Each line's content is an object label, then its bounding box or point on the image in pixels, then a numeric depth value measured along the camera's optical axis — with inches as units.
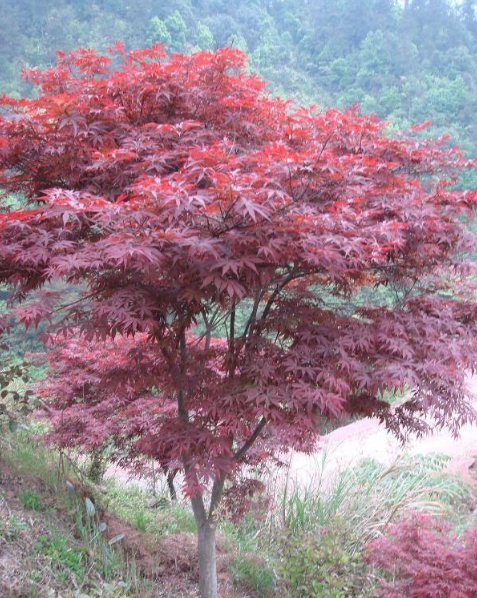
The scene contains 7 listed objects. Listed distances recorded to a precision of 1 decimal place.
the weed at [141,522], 161.3
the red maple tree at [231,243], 85.6
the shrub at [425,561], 117.0
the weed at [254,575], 152.3
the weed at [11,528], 118.0
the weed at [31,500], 134.9
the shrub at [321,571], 143.3
